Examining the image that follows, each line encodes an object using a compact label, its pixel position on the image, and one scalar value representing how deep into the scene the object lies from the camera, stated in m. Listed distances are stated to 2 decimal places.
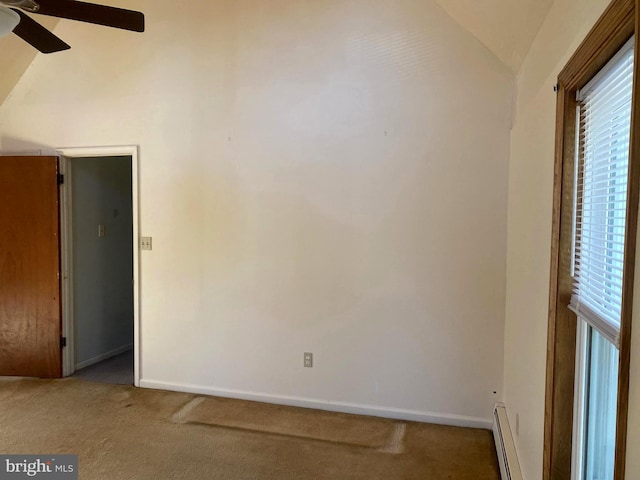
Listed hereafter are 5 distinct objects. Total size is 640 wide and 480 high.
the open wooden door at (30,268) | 3.48
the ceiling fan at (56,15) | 1.63
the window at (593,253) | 0.90
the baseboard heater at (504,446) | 2.01
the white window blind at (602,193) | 1.09
